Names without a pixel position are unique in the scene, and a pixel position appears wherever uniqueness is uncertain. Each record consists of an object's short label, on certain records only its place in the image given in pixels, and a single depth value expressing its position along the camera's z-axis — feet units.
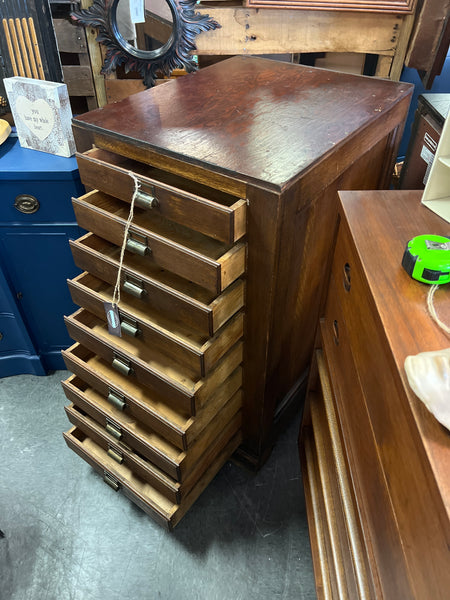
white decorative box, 3.94
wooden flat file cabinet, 2.83
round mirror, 4.12
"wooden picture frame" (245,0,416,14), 4.35
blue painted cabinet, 4.07
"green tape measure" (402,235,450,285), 2.15
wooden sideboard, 1.66
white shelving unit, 2.53
